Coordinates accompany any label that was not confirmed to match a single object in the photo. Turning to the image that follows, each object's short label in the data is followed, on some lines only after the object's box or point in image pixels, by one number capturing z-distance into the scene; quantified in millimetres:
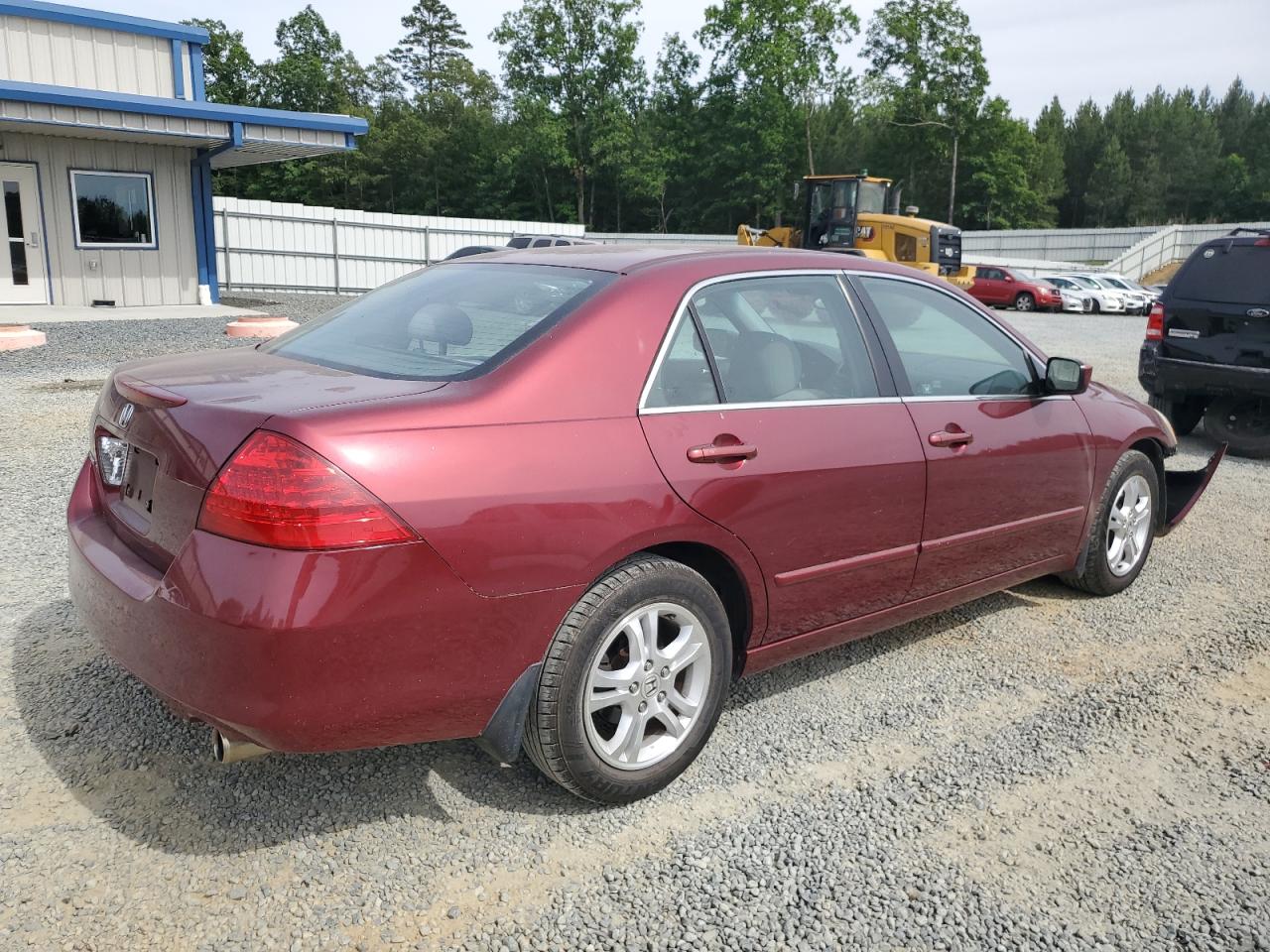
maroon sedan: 2398
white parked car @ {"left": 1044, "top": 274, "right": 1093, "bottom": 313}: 31109
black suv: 8039
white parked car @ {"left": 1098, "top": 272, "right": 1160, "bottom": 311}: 32094
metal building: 16859
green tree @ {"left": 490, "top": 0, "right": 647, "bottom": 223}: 64062
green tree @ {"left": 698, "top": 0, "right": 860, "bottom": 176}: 62000
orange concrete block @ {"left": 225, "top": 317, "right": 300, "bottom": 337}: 13773
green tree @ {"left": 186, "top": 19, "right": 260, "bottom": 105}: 65125
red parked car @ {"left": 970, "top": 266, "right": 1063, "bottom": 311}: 30844
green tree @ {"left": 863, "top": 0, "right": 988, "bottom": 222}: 64750
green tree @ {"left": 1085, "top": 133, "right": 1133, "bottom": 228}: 76750
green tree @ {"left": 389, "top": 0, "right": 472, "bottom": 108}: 79688
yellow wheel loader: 26109
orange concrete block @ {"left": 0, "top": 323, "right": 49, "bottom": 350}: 12227
